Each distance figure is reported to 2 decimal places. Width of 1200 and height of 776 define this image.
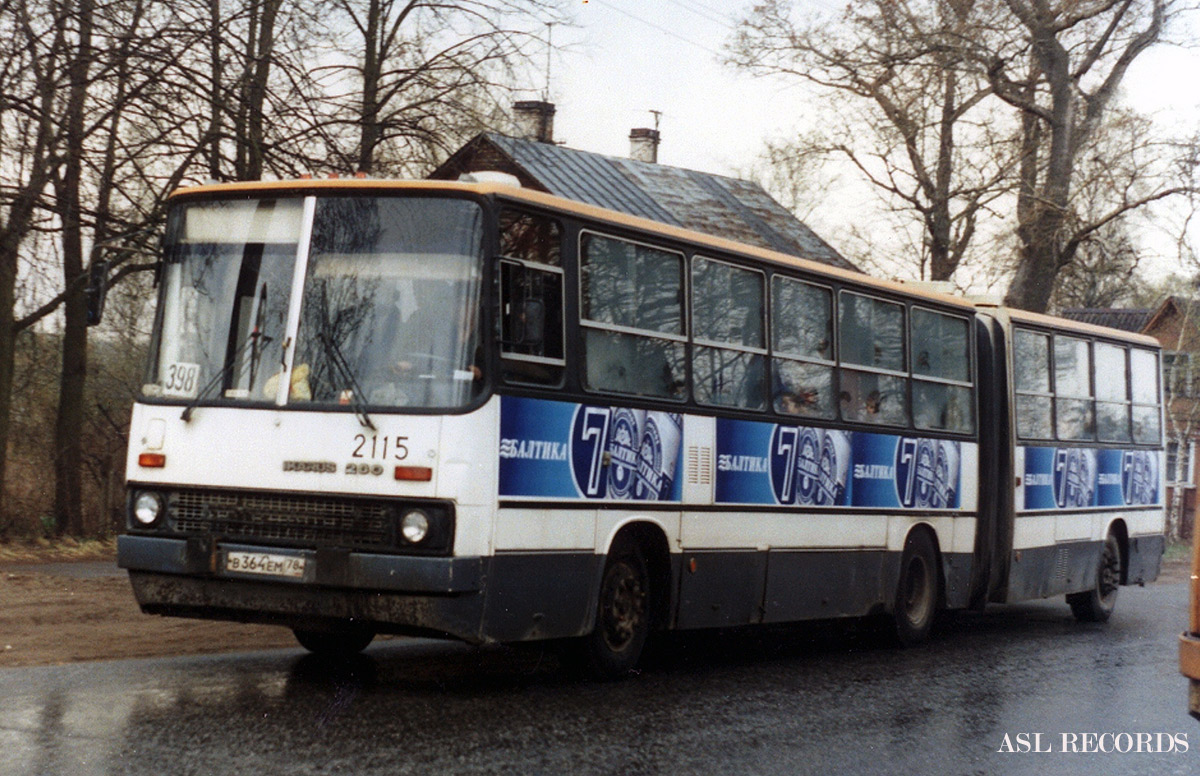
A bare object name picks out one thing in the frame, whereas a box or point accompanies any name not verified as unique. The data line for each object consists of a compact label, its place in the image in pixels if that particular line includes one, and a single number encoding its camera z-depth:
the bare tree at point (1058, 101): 29.77
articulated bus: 8.73
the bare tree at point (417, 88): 19.36
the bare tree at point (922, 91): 29.69
